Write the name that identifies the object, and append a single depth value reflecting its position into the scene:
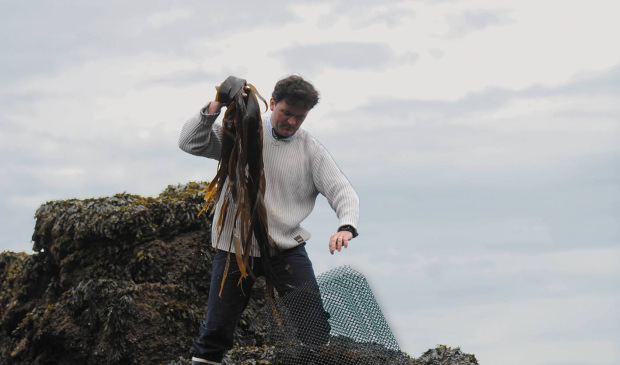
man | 11.05
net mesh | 10.81
